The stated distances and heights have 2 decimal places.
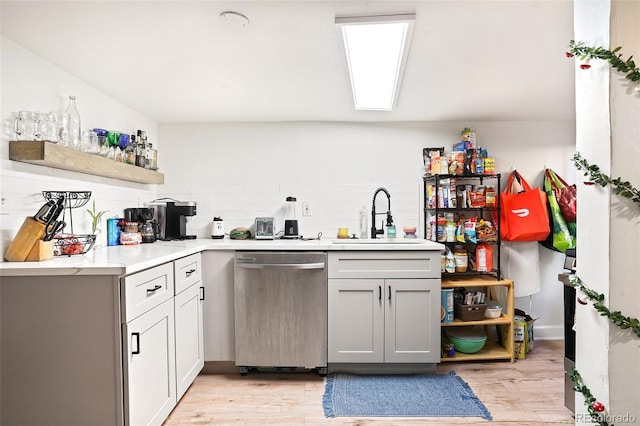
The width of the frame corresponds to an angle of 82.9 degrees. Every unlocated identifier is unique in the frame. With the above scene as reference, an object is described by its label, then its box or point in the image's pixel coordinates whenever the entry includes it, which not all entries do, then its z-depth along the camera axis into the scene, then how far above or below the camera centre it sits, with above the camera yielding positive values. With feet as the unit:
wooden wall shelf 5.71 +0.95
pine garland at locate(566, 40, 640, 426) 3.59 +0.27
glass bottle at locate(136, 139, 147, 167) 8.96 +1.47
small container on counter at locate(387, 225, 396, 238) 9.98 -0.52
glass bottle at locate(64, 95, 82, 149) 6.76 +1.68
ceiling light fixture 5.57 +2.92
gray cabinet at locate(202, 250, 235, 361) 8.53 -2.19
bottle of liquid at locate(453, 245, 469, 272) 9.60 -1.31
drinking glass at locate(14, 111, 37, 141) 5.85 +1.42
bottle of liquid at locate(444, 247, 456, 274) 9.41 -1.39
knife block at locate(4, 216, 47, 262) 5.51 -0.47
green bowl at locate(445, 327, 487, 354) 9.11 -3.27
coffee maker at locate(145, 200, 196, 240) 9.69 -0.07
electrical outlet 10.64 +0.08
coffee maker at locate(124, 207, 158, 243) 8.93 -0.16
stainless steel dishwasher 8.31 -2.33
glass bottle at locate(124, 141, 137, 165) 8.53 +1.42
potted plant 7.81 -0.13
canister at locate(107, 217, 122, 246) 8.31 -0.44
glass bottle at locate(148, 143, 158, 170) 9.57 +1.46
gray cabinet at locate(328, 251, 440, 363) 8.38 -2.33
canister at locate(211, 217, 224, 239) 10.19 -0.47
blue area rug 6.93 -3.84
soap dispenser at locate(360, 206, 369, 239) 10.34 -0.39
